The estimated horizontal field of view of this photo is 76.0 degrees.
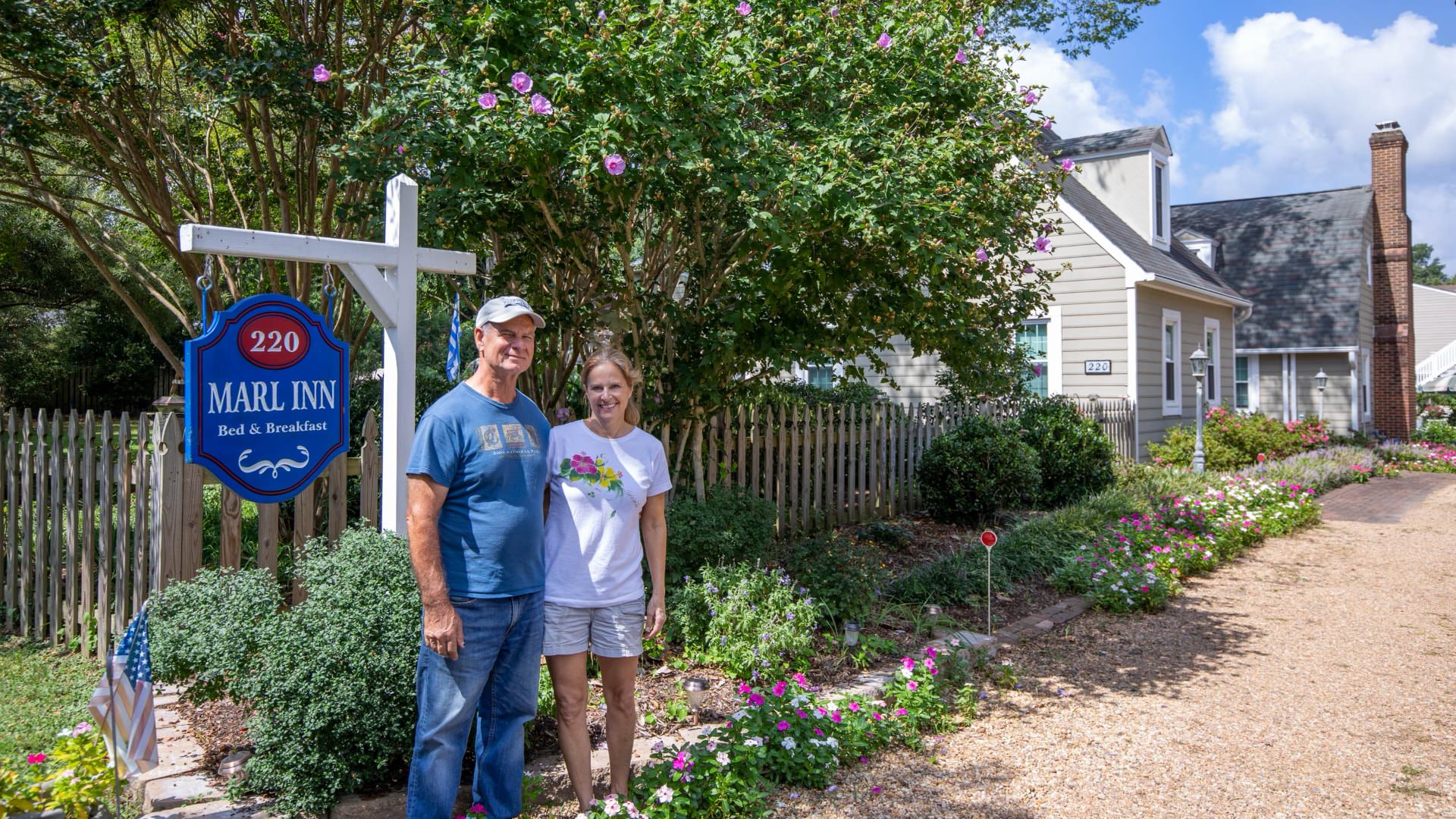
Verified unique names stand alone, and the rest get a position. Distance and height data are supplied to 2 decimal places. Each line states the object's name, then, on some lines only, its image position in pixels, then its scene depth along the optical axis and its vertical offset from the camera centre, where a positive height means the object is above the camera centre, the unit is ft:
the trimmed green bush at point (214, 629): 10.91 -2.37
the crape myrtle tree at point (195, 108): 20.65 +8.37
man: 9.29 -1.39
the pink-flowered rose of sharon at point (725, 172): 15.07 +4.49
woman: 10.34 -1.44
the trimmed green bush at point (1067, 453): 36.14 -1.12
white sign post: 12.56 +1.91
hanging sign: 11.85 +0.46
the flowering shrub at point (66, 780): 9.34 -3.60
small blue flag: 13.38 +1.03
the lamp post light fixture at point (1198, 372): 43.11 +2.52
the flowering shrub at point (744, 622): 15.26 -3.32
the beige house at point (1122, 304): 48.57 +6.69
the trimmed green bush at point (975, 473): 31.14 -1.59
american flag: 9.20 -2.72
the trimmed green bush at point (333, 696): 10.24 -2.94
